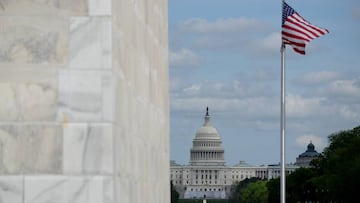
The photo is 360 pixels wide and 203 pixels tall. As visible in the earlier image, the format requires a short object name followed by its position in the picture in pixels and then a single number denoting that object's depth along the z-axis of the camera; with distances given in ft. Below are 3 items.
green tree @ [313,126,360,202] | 482.28
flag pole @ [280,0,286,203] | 154.20
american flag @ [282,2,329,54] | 134.31
